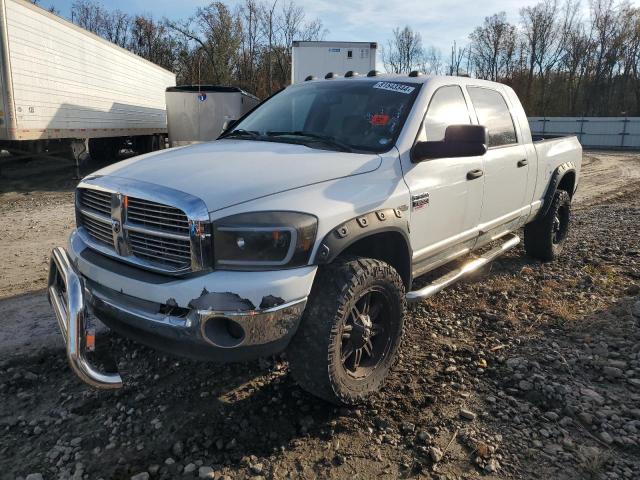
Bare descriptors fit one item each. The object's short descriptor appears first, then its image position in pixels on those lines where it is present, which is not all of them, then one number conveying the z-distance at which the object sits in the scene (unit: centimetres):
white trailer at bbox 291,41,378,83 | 1402
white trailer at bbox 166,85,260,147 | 1436
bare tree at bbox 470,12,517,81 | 5259
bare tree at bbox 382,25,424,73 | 5800
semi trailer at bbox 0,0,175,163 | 926
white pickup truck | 240
